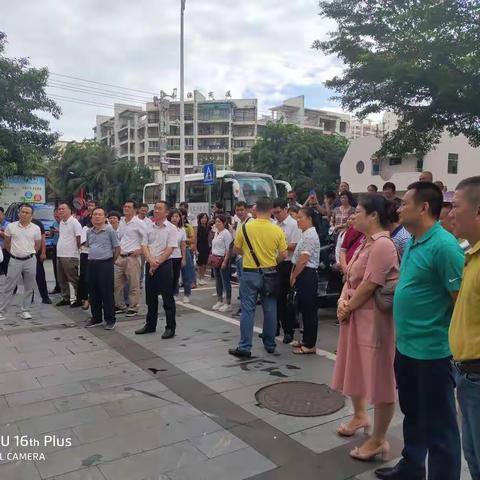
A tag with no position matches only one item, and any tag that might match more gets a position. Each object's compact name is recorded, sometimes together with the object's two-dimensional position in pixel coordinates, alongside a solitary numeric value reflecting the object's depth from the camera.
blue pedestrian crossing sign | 12.73
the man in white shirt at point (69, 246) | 7.98
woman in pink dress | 3.04
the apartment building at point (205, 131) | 68.19
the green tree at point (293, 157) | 34.31
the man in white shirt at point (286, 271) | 5.97
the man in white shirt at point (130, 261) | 7.51
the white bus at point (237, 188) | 17.72
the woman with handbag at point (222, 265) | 7.93
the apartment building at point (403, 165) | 33.72
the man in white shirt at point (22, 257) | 7.05
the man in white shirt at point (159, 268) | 6.09
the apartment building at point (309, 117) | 72.00
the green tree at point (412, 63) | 10.83
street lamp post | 19.42
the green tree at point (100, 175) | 39.91
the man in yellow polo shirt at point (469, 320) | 2.03
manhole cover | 3.88
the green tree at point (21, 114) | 14.60
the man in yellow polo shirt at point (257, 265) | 5.24
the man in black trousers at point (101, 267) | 6.46
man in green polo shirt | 2.46
